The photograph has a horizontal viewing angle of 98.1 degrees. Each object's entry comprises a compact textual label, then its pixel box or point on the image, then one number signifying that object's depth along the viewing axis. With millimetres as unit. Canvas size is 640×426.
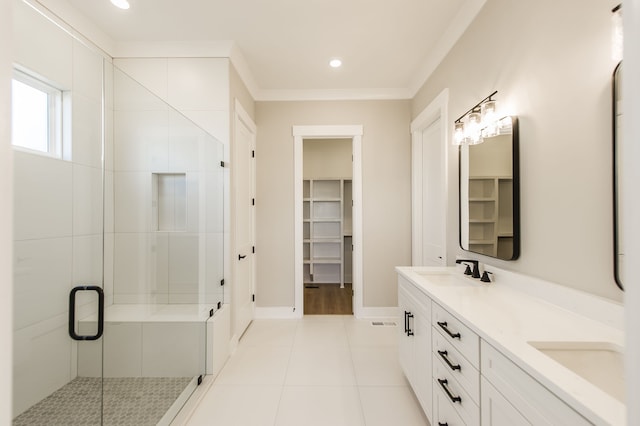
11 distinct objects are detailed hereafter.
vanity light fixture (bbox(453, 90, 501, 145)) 1727
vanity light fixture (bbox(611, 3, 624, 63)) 959
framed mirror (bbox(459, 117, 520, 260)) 1576
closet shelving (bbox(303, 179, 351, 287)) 5242
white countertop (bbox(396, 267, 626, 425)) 655
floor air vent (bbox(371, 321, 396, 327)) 3285
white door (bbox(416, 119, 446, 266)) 2777
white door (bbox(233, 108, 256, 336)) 2871
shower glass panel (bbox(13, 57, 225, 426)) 1595
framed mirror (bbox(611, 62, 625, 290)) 1018
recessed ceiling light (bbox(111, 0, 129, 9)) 2015
